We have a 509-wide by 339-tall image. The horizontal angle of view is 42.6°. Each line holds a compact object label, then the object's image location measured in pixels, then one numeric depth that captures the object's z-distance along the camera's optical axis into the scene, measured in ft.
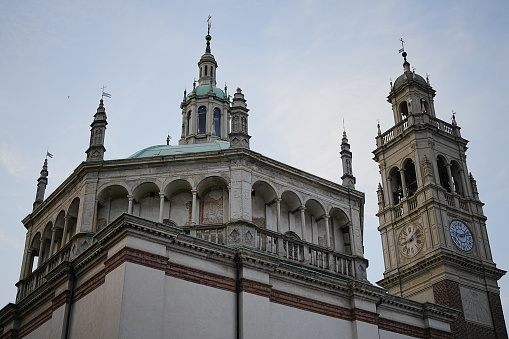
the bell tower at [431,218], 122.31
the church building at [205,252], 66.85
